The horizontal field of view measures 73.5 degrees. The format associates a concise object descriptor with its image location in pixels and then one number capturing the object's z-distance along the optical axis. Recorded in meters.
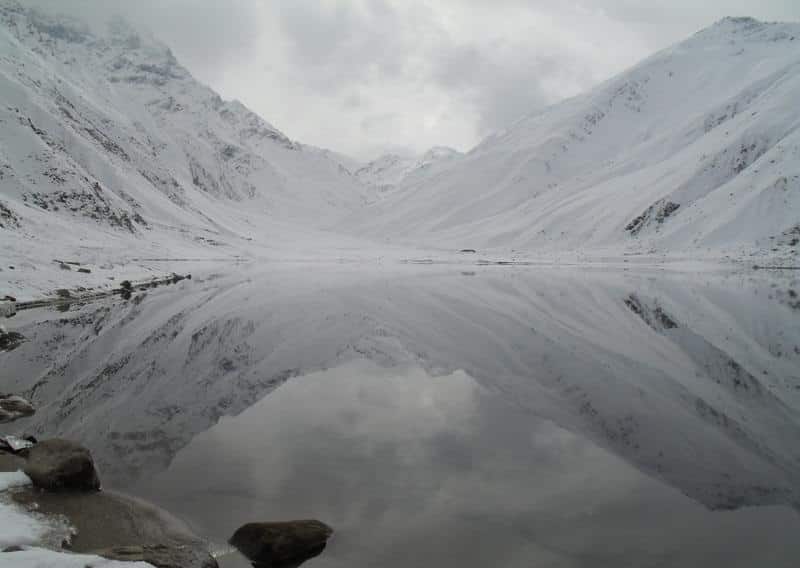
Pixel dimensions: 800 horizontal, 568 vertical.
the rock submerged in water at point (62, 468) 8.88
